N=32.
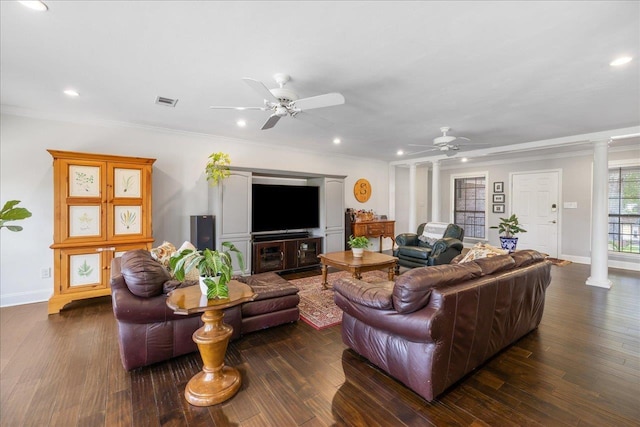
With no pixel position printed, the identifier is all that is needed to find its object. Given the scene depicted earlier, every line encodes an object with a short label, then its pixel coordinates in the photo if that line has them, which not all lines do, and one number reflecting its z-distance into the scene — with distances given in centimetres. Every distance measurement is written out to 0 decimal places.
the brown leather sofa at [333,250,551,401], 188
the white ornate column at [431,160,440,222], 682
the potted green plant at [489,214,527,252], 663
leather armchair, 485
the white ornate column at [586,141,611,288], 458
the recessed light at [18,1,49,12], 172
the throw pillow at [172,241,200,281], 284
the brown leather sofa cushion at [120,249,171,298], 224
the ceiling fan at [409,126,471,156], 429
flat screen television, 525
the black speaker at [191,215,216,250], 451
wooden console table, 663
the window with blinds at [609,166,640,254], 572
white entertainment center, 473
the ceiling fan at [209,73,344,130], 247
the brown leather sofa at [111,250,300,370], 224
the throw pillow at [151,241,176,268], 289
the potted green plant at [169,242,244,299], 195
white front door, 669
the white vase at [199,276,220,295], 198
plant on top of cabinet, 455
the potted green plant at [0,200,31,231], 160
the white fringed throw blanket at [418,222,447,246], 550
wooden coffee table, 385
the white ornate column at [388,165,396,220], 805
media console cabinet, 506
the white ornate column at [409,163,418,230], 736
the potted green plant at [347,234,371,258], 424
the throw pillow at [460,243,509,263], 303
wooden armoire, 349
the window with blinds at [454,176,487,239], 802
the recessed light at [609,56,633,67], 235
